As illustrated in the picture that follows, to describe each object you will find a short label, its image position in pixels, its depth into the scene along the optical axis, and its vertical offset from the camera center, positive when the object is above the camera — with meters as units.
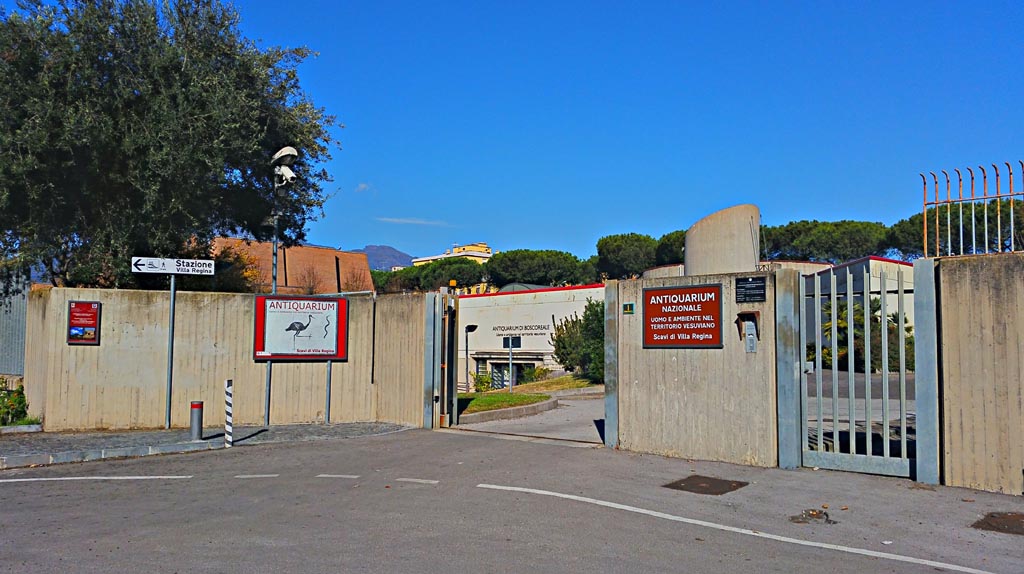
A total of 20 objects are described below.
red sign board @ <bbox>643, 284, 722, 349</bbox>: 11.34 +0.23
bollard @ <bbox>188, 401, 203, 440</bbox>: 13.11 -1.62
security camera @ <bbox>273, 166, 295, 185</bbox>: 16.23 +3.41
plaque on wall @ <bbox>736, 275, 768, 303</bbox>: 10.88 +0.63
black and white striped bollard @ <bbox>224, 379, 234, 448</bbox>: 12.98 -1.61
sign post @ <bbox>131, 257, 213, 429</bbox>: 14.54 +1.17
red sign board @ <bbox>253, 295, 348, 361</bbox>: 15.64 +0.01
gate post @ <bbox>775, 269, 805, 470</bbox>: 10.45 -0.53
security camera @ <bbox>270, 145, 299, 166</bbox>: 15.77 +3.69
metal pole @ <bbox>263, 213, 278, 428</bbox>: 15.61 -1.34
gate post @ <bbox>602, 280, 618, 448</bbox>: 12.43 -0.62
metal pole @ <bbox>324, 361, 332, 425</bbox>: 16.08 -1.73
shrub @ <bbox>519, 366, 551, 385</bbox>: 44.11 -2.59
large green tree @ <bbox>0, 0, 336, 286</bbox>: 15.30 +4.15
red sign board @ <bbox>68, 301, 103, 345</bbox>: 14.46 +0.11
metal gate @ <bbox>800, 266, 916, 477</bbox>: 9.54 -0.85
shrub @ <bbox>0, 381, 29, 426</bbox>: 14.82 -1.58
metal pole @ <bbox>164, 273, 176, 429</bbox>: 14.90 -0.68
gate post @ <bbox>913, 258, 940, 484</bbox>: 9.34 -0.45
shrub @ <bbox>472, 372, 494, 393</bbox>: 35.00 -2.51
